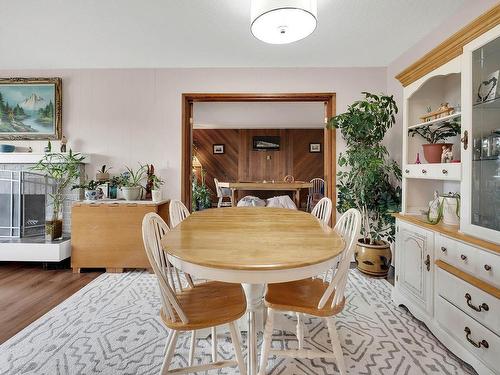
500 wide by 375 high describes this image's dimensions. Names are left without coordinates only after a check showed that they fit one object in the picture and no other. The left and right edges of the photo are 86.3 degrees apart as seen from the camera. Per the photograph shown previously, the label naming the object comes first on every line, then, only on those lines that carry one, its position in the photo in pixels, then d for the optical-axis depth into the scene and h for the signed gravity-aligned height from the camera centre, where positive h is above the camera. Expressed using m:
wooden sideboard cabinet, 2.90 -0.53
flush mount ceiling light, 1.51 +1.02
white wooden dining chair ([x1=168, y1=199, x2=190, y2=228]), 1.90 -0.19
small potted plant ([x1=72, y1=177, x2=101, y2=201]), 3.10 -0.03
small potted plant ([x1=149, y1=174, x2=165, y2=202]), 3.07 +0.00
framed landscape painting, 3.35 +0.98
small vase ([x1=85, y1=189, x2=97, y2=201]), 3.10 -0.10
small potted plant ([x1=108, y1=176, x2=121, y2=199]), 3.23 +0.01
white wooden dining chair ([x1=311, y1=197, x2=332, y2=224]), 2.28 -0.19
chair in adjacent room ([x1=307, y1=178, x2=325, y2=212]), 7.01 -0.04
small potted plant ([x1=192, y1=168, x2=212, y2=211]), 6.56 -0.25
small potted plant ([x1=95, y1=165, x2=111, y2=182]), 3.20 +0.14
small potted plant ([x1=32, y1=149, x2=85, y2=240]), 3.08 +0.16
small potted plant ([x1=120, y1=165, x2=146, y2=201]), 3.08 +0.05
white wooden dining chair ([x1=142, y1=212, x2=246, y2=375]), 1.11 -0.56
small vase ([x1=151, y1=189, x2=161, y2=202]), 3.06 -0.09
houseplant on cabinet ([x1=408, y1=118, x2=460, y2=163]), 1.95 +0.42
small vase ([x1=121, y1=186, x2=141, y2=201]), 3.07 -0.06
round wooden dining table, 0.98 -0.27
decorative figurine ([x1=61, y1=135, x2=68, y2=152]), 3.28 +0.55
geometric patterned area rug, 1.50 -1.00
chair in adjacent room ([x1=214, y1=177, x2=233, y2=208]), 7.23 -0.19
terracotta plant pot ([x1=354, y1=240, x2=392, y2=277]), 2.76 -0.74
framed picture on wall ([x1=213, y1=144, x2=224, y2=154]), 7.70 +1.10
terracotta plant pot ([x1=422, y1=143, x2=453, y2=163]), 1.94 +0.27
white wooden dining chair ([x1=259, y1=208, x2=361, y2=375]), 1.23 -0.56
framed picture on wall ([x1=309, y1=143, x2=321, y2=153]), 7.62 +1.16
